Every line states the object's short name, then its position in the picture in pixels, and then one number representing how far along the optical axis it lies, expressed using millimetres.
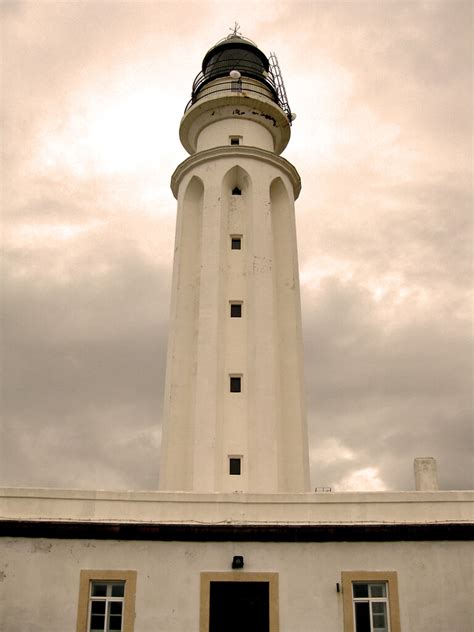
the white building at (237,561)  15945
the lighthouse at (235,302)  23297
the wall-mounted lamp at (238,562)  16203
